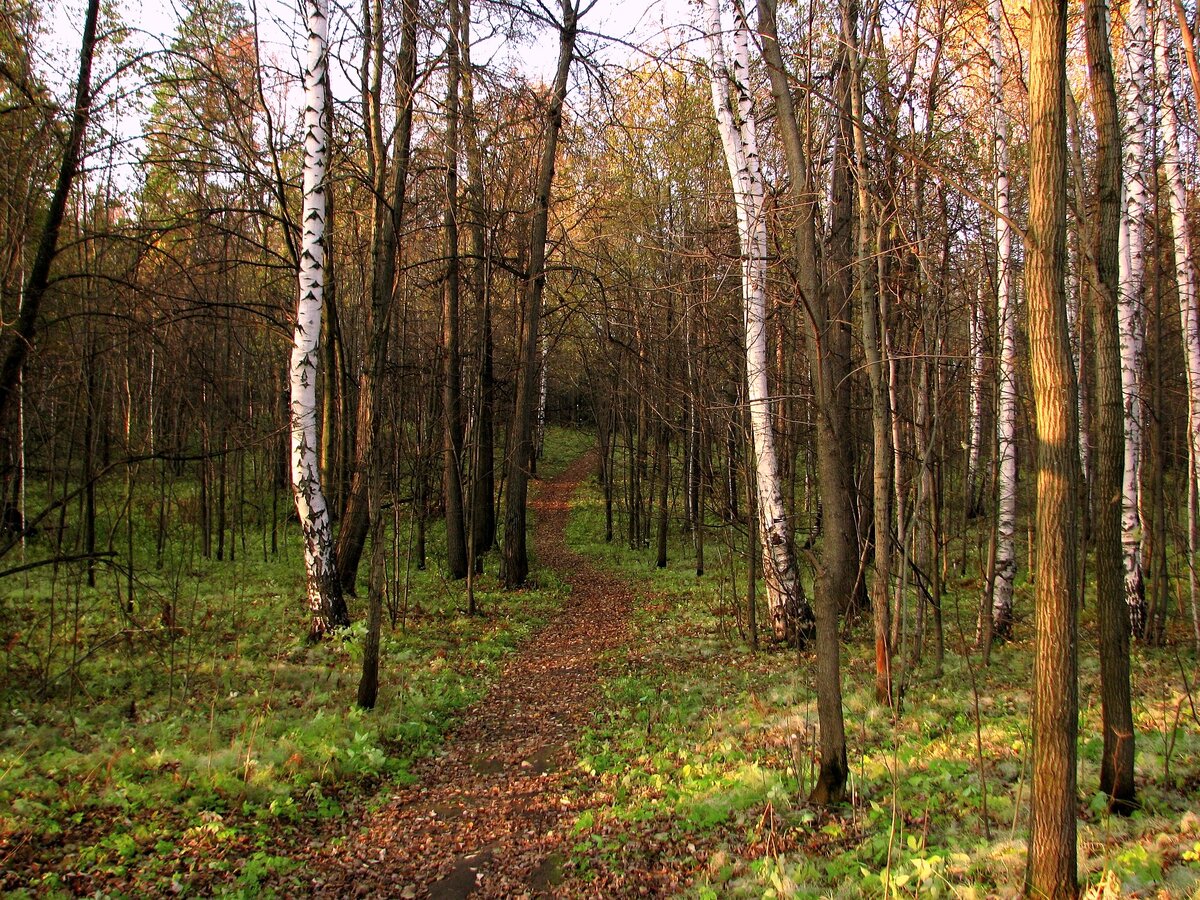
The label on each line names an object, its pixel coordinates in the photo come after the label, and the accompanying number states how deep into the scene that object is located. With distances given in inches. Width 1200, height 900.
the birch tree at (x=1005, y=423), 354.9
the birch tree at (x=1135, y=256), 328.8
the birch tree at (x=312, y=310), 337.4
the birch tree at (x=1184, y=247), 333.7
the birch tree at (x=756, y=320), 337.7
